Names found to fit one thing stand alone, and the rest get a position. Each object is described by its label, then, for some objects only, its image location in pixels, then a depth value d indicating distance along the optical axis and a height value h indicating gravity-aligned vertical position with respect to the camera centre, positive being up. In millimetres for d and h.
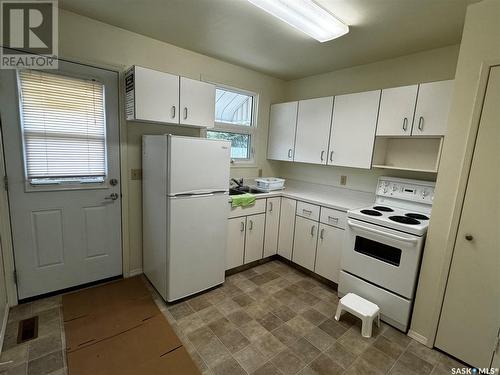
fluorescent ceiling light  1624 +1003
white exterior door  1970 -650
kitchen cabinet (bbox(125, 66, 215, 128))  2141 +456
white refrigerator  2113 -587
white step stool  1982 -1249
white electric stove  1972 -752
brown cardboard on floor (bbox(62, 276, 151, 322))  2119 -1455
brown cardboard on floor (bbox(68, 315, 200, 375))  1602 -1468
